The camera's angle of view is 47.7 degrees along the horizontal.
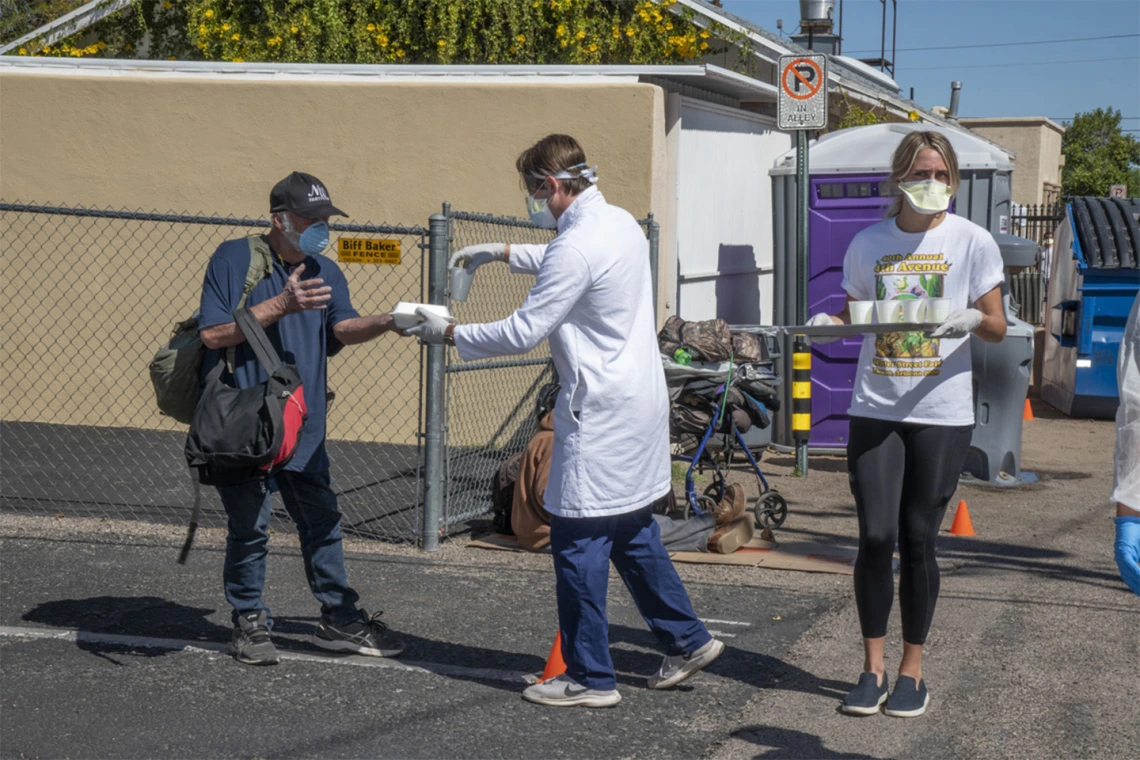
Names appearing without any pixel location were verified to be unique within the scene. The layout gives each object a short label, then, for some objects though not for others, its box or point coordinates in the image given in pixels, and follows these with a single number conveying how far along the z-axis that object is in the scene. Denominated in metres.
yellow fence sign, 7.05
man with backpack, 4.88
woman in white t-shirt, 4.58
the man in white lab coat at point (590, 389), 4.49
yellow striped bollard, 9.62
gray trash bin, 9.47
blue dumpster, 12.50
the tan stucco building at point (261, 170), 10.23
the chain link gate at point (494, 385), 9.95
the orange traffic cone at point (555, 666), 4.91
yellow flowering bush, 14.70
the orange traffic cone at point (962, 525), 7.86
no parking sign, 9.55
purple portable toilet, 10.37
